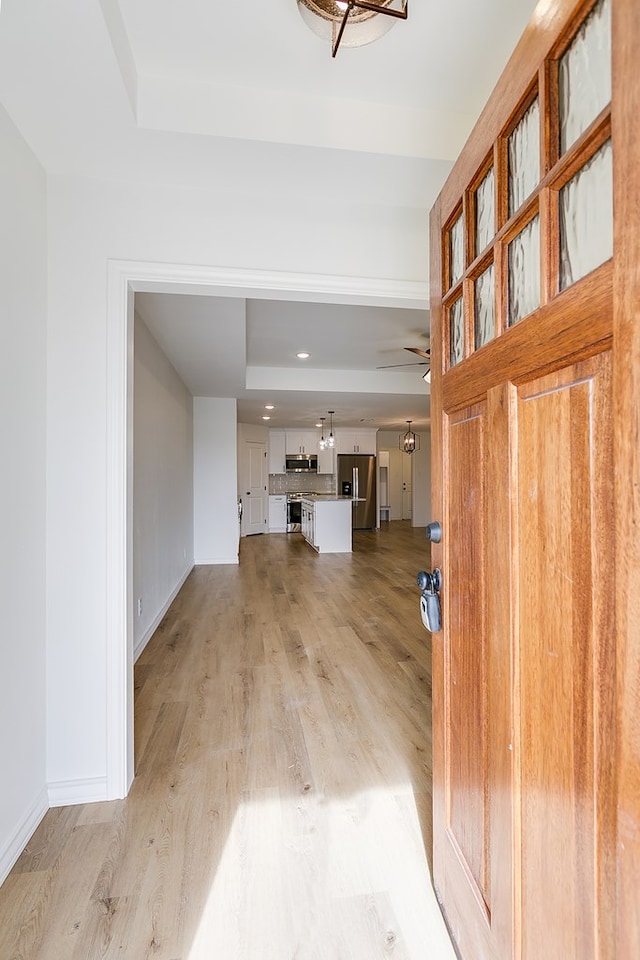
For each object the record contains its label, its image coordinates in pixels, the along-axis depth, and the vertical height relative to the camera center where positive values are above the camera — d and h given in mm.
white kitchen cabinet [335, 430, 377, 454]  9945 +941
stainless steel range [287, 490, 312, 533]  9820 -731
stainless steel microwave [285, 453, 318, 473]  9859 +451
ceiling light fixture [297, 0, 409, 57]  1176 +1290
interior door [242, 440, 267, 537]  8938 -210
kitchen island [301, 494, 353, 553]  7379 -728
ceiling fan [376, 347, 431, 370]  3943 +1388
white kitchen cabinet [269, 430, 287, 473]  9844 +703
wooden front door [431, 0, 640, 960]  611 -34
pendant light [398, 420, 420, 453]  8870 +812
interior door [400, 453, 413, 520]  11914 -188
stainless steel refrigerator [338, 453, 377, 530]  9914 +132
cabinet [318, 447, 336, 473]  9992 +482
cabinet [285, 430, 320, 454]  9922 +940
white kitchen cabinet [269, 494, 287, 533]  9766 -709
